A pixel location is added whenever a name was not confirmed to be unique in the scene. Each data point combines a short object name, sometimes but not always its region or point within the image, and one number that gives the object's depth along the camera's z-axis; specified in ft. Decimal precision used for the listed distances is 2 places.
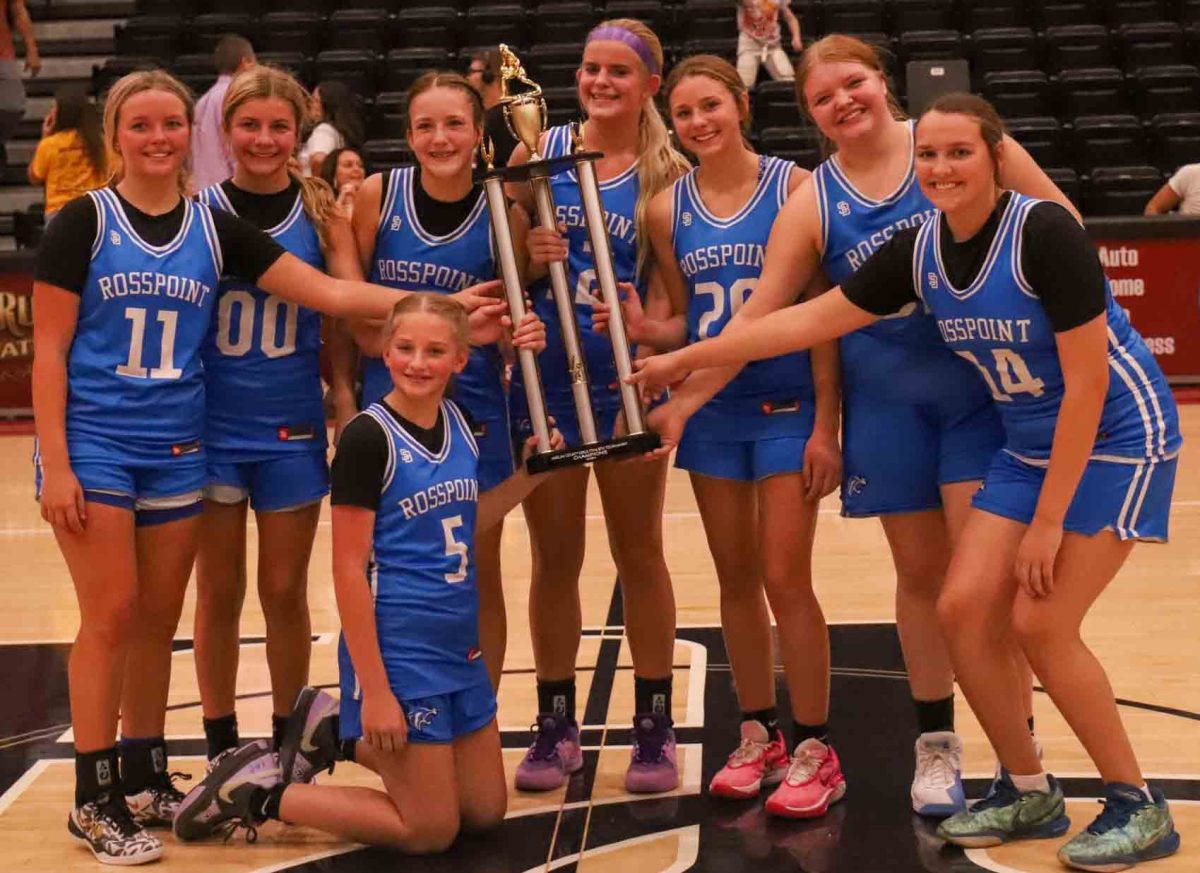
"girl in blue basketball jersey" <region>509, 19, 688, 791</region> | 11.93
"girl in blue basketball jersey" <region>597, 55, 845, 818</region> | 11.52
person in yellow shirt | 27.43
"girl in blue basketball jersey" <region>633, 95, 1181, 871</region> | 9.91
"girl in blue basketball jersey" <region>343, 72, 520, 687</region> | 11.62
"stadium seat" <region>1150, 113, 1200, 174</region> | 34.81
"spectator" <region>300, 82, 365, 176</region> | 27.78
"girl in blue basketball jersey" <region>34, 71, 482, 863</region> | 10.73
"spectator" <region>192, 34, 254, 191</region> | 25.00
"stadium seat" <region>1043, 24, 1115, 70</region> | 37.29
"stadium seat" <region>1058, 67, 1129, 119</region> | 36.35
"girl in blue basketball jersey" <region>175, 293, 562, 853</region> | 10.66
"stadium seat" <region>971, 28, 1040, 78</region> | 36.86
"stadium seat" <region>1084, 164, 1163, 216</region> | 33.35
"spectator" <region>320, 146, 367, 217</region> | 23.63
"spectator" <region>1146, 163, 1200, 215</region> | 30.25
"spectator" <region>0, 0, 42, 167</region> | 33.12
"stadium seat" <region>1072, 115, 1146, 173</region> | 35.06
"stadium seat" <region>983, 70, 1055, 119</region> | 35.88
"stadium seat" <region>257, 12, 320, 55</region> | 38.32
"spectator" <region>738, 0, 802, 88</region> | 34.63
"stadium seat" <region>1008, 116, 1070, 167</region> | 34.78
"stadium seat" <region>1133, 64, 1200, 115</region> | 35.96
